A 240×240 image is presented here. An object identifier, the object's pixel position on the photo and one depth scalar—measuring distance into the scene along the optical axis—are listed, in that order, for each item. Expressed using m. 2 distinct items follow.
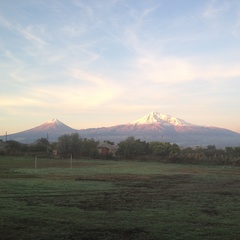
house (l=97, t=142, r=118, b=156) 97.99
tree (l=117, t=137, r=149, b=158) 79.81
